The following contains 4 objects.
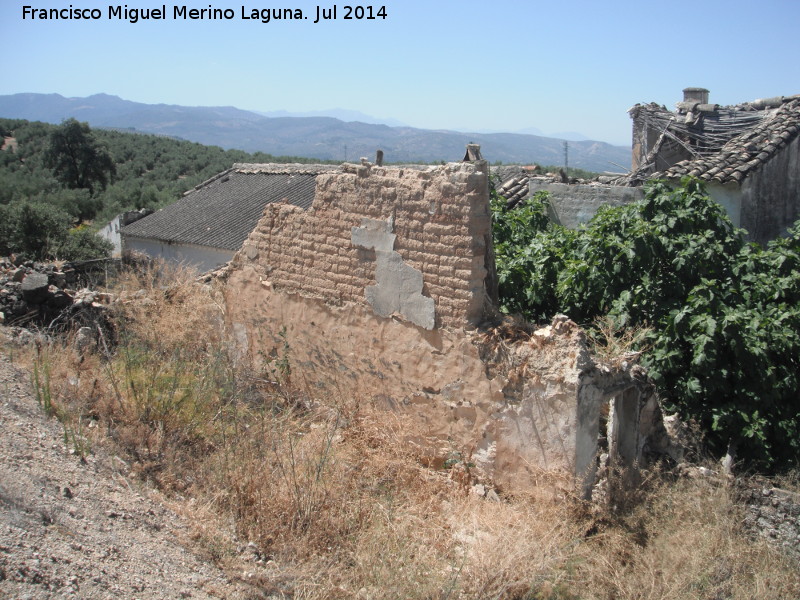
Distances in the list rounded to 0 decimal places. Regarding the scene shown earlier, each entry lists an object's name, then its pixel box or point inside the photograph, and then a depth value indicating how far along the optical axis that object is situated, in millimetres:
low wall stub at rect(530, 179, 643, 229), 10789
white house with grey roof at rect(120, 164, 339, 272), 19391
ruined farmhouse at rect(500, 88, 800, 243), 10969
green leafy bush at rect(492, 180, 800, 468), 6004
